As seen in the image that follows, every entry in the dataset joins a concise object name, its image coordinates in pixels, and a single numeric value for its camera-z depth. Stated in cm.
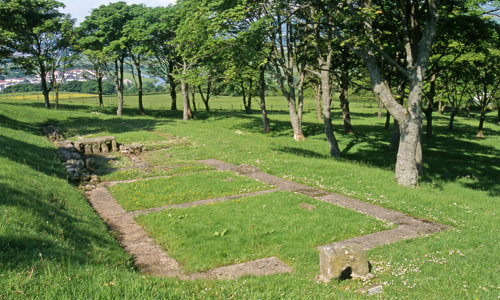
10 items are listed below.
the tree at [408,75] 1509
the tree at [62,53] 4741
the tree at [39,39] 4334
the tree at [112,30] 4495
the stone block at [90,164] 1772
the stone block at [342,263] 704
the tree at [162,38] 4259
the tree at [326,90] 2304
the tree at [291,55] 2653
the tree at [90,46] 4478
